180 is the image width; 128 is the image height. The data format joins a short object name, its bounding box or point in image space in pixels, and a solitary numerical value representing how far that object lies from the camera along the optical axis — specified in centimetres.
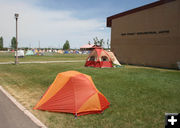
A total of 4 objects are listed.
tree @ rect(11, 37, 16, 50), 10275
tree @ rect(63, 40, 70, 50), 11350
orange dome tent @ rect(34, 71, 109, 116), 516
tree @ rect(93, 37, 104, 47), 7838
